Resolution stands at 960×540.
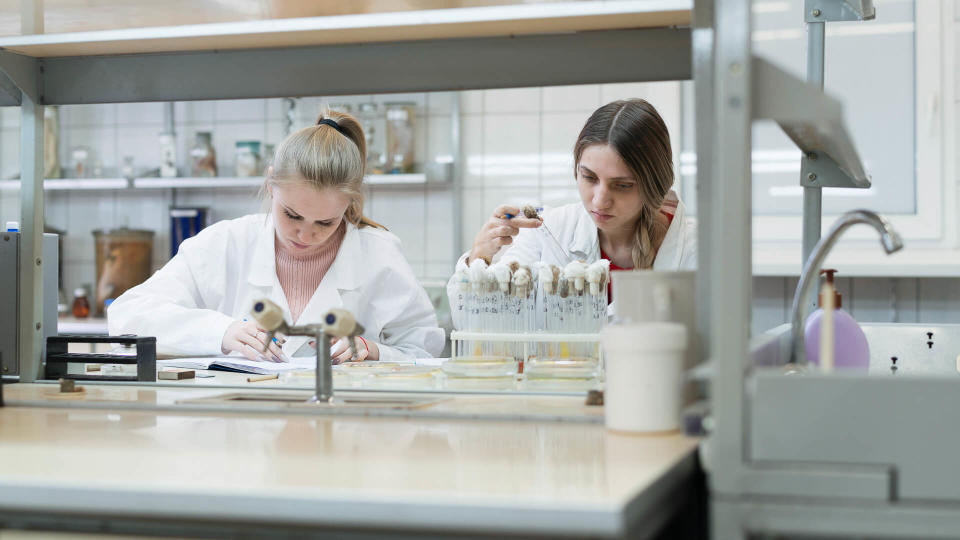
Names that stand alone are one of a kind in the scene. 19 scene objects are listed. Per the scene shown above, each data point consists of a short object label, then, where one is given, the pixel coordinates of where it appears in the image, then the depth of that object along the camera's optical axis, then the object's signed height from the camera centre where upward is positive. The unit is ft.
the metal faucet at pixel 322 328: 4.34 -0.25
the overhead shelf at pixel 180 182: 13.15 +1.39
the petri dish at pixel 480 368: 5.25 -0.51
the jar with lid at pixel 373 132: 13.24 +2.06
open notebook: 6.51 -0.64
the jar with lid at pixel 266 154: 13.76 +1.83
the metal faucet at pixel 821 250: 4.15 +0.13
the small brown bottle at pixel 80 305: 14.14 -0.45
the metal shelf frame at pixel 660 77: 2.98 +0.89
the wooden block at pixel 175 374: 5.79 -0.61
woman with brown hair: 7.89 +0.69
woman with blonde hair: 8.14 +0.05
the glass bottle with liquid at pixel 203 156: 13.96 +1.80
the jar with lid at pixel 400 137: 13.17 +1.99
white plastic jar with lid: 3.66 -0.38
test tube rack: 5.73 -0.38
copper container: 14.25 +0.23
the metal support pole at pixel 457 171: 13.38 +1.54
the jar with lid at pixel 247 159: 13.69 +1.72
